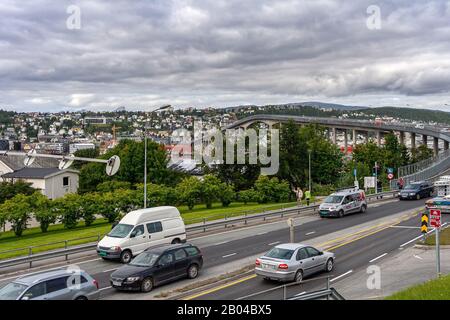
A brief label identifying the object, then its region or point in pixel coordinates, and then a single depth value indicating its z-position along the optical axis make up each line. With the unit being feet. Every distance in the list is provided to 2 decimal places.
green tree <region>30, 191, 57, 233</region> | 118.42
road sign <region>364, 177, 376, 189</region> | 165.63
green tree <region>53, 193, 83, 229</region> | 121.70
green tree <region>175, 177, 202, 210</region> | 144.66
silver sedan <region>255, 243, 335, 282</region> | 59.26
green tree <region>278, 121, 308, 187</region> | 215.51
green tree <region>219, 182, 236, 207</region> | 152.87
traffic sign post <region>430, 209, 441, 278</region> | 65.36
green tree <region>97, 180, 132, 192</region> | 198.77
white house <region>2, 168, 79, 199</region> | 238.68
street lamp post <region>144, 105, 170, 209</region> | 89.94
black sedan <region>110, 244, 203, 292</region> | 57.06
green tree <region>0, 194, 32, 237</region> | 114.83
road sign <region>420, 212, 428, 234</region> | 69.62
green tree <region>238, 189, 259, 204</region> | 159.51
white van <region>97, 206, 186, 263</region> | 74.43
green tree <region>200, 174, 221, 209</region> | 148.05
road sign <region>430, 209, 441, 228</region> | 66.28
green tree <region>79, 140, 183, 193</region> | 228.22
